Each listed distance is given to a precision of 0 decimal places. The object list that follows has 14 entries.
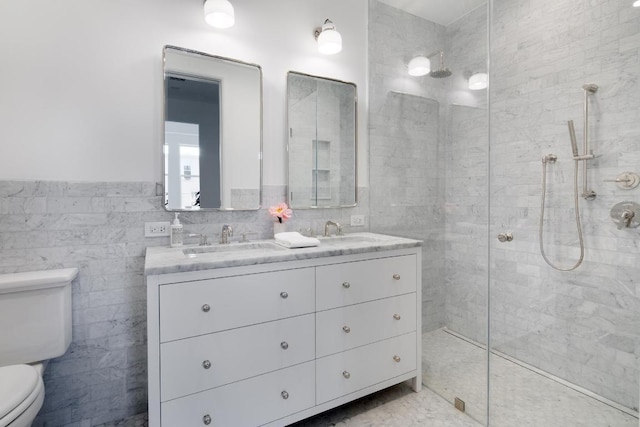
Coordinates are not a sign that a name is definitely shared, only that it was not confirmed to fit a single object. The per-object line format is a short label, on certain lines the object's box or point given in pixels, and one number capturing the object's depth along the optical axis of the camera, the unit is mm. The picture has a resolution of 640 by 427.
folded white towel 1754
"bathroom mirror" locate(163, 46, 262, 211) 1844
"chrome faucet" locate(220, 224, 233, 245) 1935
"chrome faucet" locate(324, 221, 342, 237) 2272
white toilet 1370
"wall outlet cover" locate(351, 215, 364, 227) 2500
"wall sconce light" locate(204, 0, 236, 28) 1812
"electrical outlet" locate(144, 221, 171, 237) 1794
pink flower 2078
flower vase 2100
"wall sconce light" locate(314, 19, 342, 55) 2189
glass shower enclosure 1606
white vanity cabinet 1332
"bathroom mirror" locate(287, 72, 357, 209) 2229
